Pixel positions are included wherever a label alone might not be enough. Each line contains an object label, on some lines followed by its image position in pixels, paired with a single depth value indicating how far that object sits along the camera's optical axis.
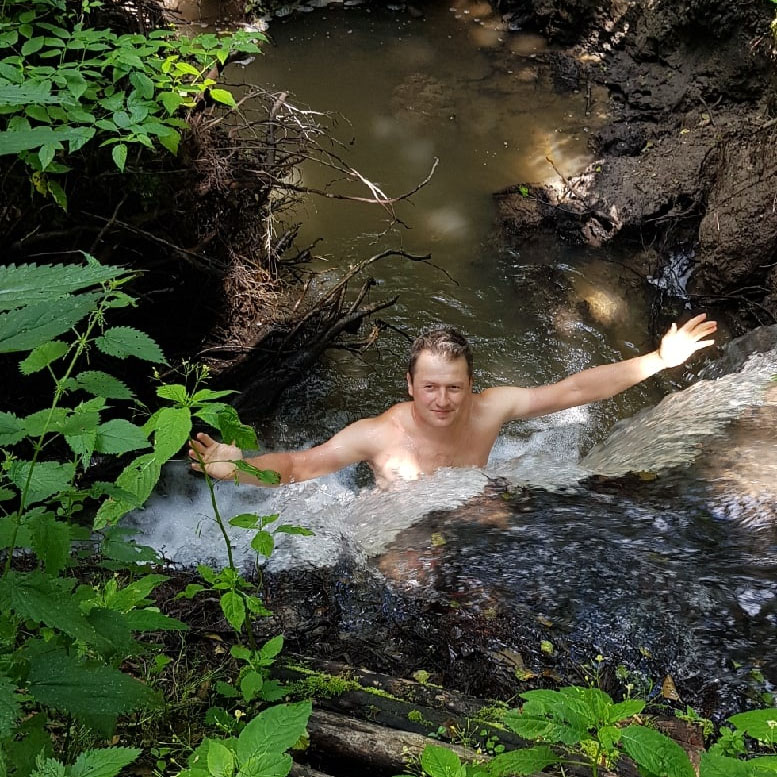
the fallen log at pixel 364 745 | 1.96
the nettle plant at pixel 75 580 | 1.13
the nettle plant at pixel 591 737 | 1.40
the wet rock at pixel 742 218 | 5.77
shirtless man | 4.22
